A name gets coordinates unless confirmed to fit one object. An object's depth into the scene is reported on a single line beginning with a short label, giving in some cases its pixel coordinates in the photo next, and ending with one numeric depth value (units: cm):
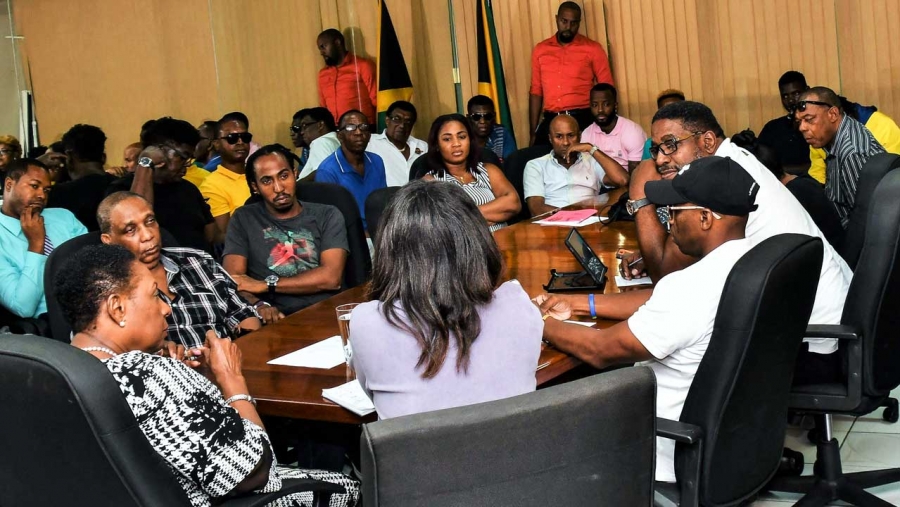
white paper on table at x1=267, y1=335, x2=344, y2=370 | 252
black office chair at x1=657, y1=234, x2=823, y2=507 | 196
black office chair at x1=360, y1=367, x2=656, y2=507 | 135
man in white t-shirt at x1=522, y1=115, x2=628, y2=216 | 581
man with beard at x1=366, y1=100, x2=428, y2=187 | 673
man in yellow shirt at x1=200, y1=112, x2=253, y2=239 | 540
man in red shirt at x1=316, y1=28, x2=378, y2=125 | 767
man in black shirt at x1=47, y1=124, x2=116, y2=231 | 498
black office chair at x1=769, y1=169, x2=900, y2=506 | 265
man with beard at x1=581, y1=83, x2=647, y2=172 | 722
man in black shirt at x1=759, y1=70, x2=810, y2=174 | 680
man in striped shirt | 424
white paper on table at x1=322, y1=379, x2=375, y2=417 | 210
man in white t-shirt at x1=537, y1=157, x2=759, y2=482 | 217
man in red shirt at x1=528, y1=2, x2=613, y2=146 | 779
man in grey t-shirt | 392
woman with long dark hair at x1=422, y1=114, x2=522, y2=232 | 504
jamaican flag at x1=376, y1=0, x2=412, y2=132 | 775
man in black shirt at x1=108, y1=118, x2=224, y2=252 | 468
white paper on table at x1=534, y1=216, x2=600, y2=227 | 450
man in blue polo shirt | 575
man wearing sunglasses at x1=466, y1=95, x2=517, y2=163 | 695
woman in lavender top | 184
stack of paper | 454
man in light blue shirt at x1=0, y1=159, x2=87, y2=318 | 393
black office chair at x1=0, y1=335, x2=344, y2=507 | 155
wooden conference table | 224
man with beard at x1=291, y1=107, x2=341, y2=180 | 689
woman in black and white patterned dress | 175
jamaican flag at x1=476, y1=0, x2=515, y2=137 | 827
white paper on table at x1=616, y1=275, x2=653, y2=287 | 313
